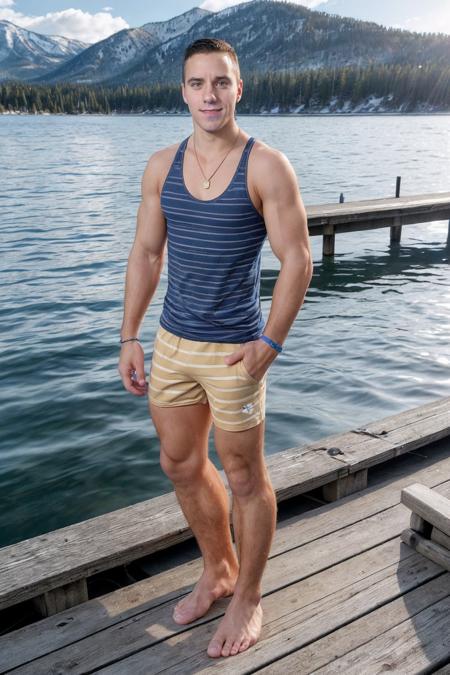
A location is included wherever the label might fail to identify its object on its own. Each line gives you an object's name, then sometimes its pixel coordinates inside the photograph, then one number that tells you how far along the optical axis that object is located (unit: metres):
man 2.66
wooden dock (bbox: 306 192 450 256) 16.19
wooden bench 3.36
